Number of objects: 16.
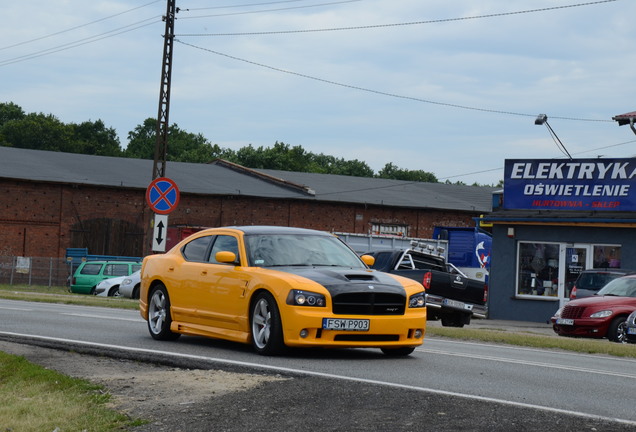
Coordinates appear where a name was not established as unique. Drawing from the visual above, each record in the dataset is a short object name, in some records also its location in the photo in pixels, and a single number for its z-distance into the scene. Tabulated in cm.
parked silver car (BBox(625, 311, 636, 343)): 2011
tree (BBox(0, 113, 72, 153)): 9875
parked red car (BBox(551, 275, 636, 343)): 2242
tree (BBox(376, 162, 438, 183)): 11319
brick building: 5191
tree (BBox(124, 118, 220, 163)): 10531
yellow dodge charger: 1158
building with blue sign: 3195
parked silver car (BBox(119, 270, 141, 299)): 3656
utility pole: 3397
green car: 4100
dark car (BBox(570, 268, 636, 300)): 2839
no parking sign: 2366
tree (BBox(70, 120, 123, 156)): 10200
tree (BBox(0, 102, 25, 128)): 11481
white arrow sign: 2402
